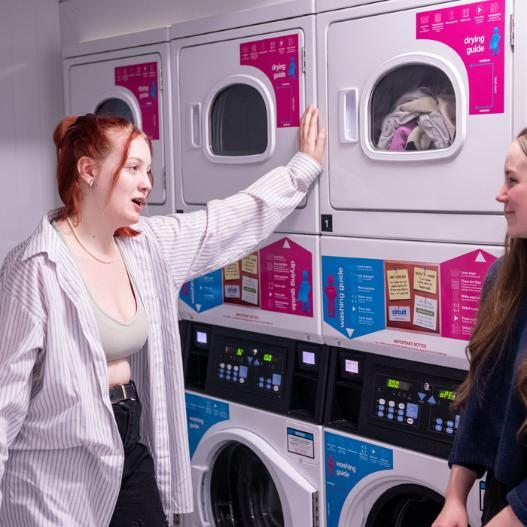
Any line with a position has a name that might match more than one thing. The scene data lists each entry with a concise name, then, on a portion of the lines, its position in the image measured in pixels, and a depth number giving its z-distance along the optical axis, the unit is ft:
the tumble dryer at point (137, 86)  10.97
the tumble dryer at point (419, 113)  7.66
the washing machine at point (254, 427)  9.76
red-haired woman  7.40
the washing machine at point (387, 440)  8.52
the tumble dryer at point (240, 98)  9.36
